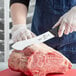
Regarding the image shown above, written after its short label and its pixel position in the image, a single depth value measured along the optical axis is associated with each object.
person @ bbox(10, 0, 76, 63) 1.69
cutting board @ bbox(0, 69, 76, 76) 1.46
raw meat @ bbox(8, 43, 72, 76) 1.40
